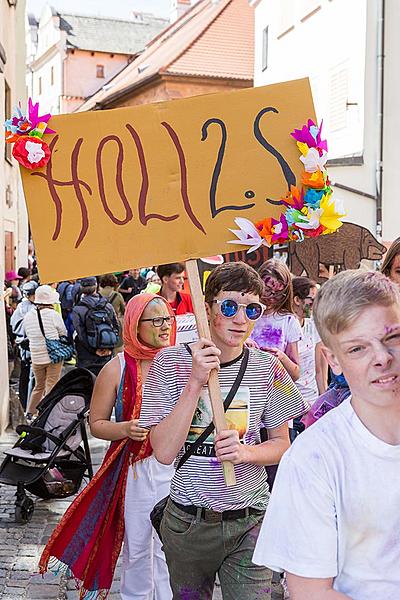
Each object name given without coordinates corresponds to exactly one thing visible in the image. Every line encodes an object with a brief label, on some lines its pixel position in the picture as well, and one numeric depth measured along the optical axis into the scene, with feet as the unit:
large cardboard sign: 12.18
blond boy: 6.68
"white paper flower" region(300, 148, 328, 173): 12.13
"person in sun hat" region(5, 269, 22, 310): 50.65
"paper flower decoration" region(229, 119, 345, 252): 11.86
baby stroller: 22.74
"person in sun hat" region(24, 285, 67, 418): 34.53
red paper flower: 11.91
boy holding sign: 11.16
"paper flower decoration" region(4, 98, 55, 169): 11.93
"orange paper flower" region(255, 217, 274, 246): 11.97
